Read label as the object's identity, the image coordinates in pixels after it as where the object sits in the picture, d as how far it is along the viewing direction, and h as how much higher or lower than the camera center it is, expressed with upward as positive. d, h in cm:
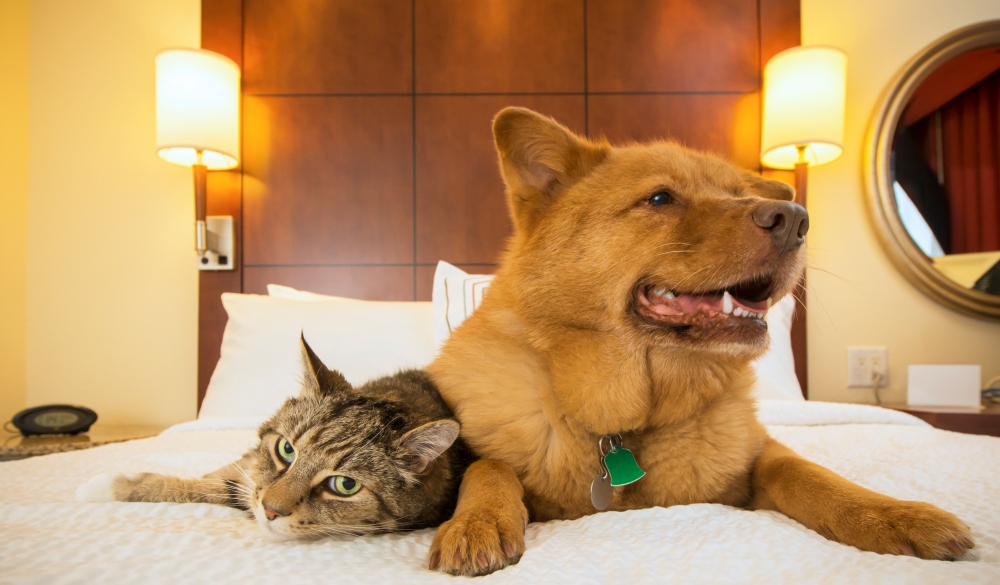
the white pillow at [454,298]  239 -2
